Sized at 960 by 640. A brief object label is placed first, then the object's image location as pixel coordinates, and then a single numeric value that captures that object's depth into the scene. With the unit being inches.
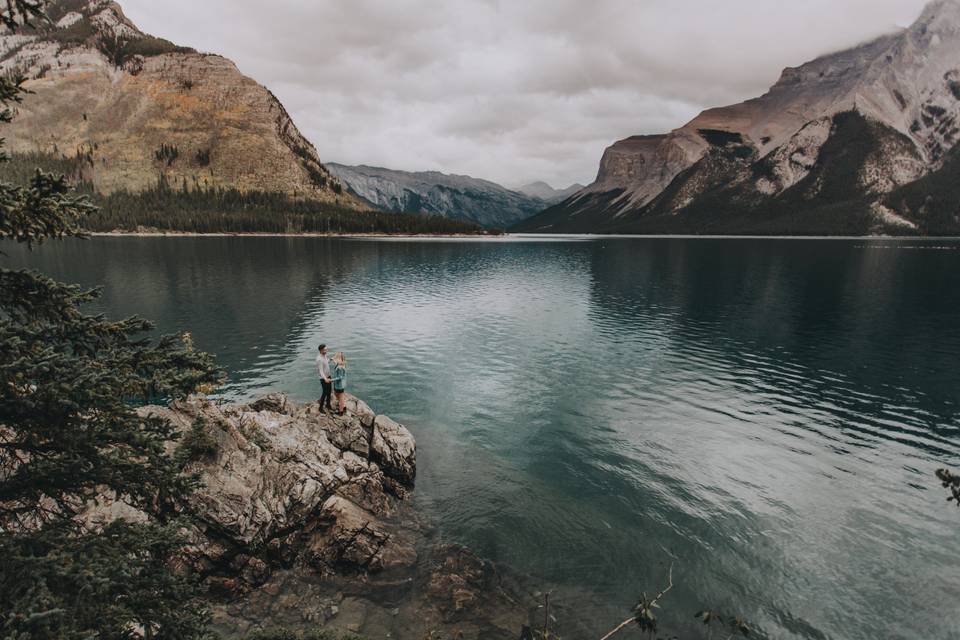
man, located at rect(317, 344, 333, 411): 1053.3
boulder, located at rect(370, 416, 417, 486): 975.0
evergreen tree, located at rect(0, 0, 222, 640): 268.4
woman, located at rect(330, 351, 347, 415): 1053.2
